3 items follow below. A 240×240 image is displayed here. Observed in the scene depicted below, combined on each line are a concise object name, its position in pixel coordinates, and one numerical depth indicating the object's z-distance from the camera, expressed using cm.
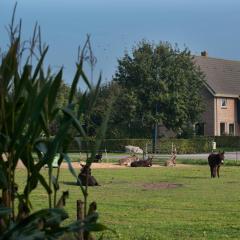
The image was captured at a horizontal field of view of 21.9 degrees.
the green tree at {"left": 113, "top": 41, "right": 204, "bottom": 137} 5553
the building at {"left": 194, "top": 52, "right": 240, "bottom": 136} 6538
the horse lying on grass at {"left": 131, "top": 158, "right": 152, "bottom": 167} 3397
